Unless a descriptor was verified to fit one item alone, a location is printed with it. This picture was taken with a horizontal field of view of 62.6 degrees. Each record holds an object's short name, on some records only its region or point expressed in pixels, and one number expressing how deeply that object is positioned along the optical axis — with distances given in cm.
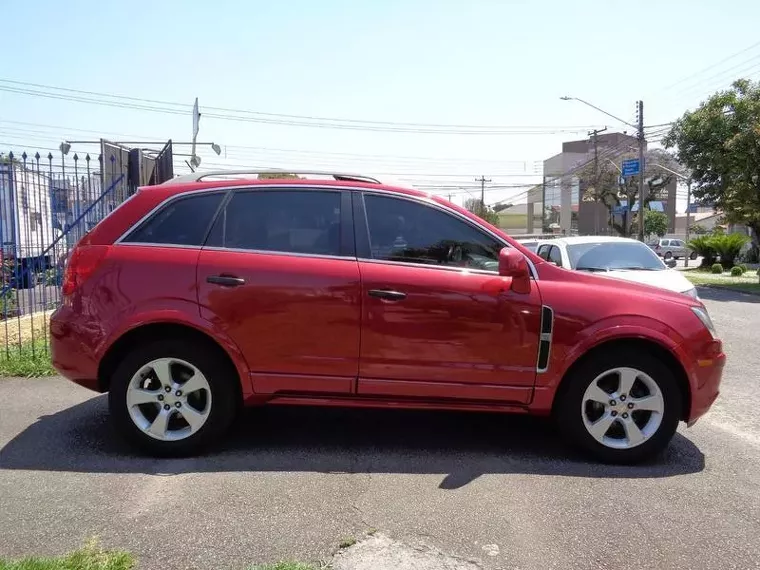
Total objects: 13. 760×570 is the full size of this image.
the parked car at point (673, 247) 4477
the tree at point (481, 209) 7462
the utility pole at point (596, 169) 4975
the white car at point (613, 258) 866
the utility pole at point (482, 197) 7431
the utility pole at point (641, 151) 3073
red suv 411
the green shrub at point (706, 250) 3509
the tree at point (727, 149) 2067
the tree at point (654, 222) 6662
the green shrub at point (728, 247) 3447
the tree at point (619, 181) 5344
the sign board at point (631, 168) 3550
